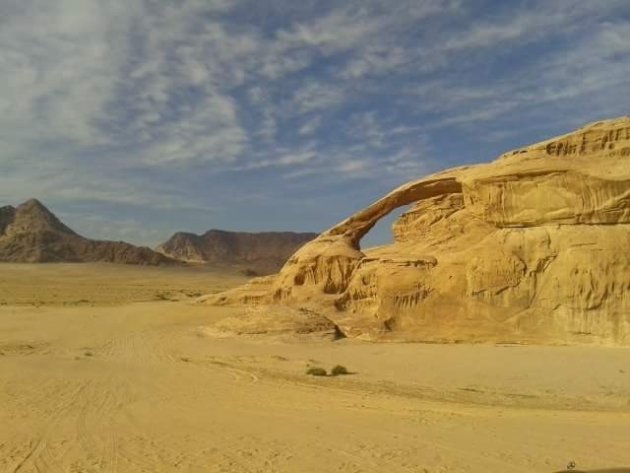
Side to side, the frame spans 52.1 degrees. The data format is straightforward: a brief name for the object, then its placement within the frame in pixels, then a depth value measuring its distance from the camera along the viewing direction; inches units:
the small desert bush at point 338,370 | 528.7
